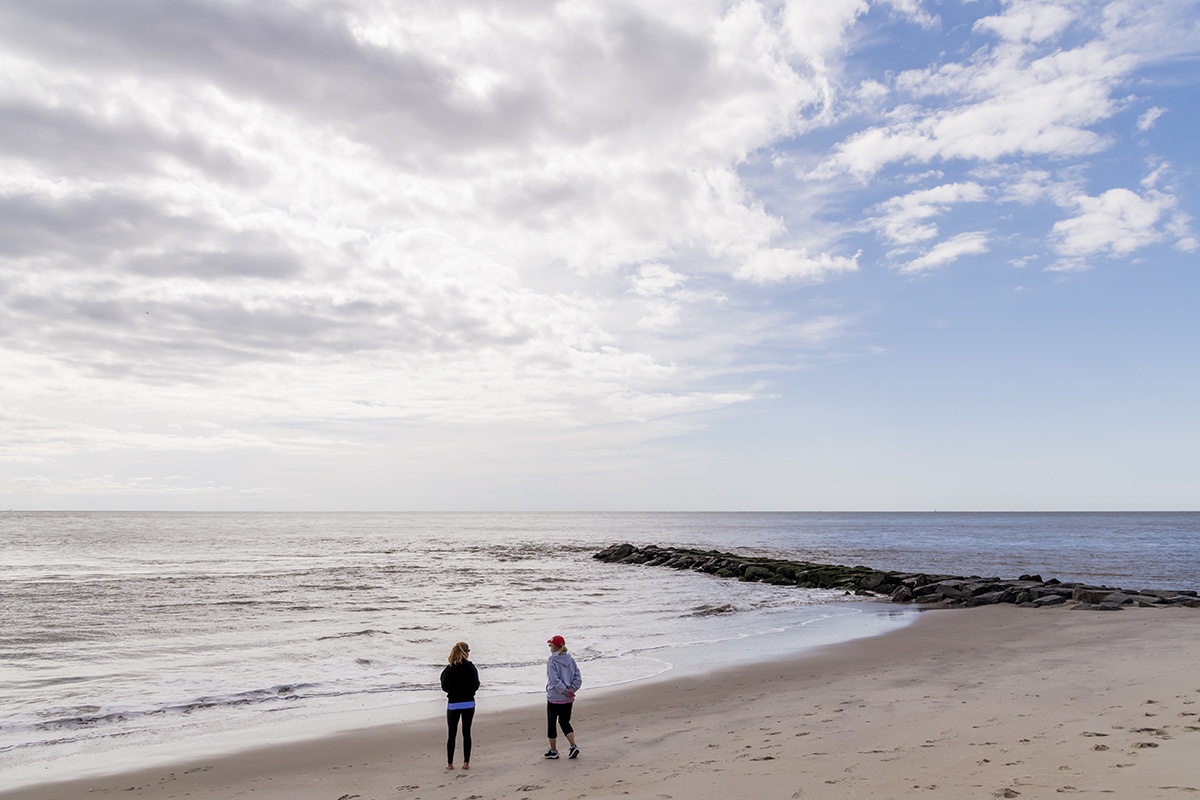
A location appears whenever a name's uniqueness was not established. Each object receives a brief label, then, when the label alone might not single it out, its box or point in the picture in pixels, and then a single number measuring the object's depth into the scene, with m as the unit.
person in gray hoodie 9.68
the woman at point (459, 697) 9.48
